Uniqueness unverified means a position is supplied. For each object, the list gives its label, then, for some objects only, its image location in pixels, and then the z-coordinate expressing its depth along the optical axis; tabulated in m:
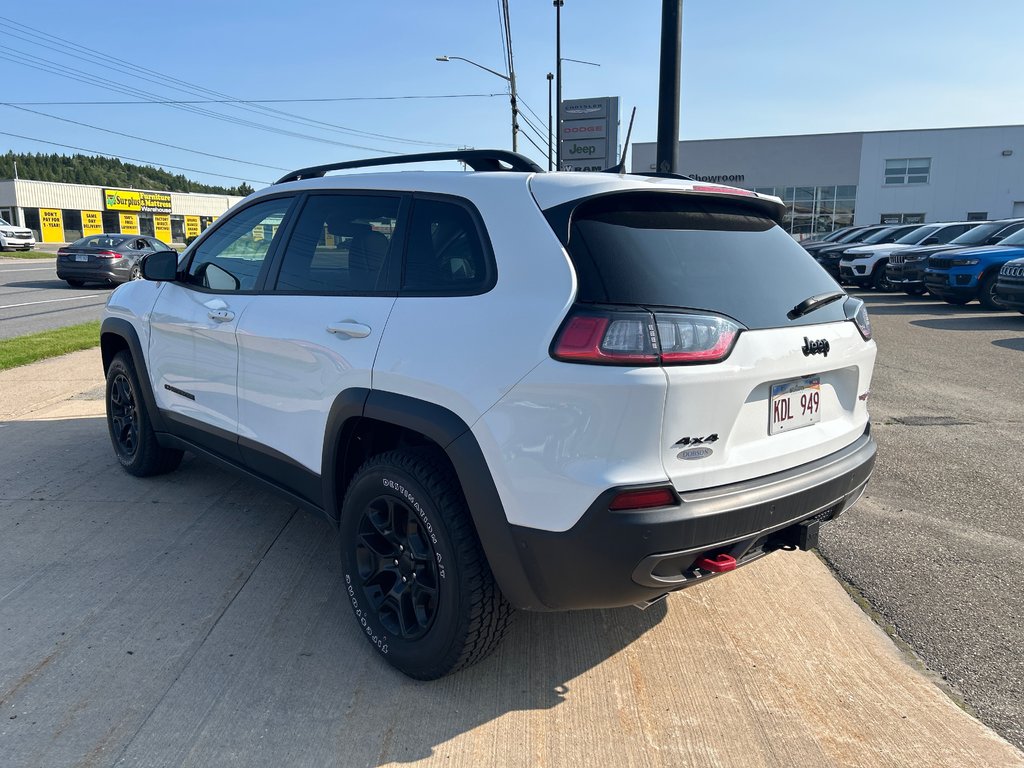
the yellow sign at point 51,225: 65.06
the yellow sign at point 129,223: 71.00
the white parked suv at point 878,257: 18.64
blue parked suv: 14.10
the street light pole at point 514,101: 24.20
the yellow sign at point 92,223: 68.44
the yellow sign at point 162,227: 74.06
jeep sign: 30.62
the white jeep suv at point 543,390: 2.22
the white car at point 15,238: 37.16
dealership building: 42.75
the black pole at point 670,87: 7.55
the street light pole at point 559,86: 27.84
